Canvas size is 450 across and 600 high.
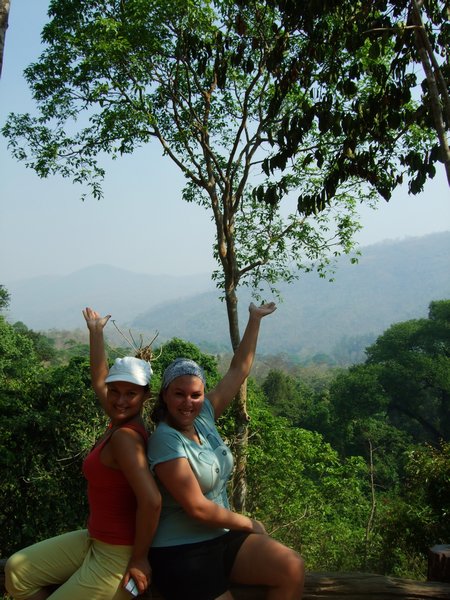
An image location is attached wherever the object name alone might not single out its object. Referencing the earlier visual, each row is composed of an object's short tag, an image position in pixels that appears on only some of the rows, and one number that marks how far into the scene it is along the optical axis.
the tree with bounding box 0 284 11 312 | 37.15
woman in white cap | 2.18
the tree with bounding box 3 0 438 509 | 9.45
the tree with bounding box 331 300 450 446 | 34.66
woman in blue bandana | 2.21
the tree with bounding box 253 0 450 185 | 3.62
